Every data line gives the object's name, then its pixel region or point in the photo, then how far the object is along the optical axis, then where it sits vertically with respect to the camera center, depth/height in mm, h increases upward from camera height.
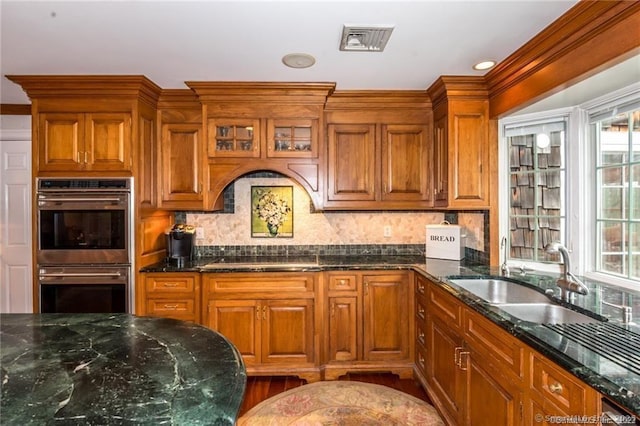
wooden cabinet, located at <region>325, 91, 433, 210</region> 3121 +531
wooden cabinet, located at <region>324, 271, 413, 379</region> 2920 -918
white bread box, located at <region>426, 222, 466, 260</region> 3082 -280
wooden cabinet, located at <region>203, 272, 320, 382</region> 2848 -874
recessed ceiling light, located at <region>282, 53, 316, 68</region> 2292 +1047
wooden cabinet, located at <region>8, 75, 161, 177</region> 2758 +682
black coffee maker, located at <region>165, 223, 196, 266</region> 3078 -271
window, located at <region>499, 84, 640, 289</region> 2080 +170
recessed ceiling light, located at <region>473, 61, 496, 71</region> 2426 +1050
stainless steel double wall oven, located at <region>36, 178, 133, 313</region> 2734 -245
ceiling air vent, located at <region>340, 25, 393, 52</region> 1935 +1036
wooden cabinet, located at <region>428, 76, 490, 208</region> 2816 +516
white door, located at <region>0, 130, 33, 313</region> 3498 -89
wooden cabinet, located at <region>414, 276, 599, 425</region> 1212 -748
